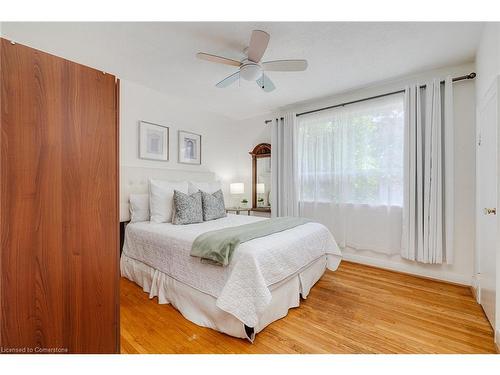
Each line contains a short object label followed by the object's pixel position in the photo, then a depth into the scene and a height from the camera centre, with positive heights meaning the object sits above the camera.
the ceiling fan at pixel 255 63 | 1.86 +1.13
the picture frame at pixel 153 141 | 3.21 +0.66
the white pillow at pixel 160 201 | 2.83 -0.20
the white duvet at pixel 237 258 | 1.60 -0.65
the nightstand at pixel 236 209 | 4.01 -0.41
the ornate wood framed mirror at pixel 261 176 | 4.35 +0.20
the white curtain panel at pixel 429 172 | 2.59 +0.18
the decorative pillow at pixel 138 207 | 2.88 -0.28
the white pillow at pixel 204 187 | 3.34 -0.02
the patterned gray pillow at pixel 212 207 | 2.96 -0.28
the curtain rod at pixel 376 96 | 2.46 +1.21
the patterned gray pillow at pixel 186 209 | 2.69 -0.29
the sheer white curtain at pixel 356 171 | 3.00 +0.22
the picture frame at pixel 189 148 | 3.71 +0.65
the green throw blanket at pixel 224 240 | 1.72 -0.44
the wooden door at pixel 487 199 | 1.69 -0.10
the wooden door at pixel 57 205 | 0.87 -0.09
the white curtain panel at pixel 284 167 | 3.80 +0.34
